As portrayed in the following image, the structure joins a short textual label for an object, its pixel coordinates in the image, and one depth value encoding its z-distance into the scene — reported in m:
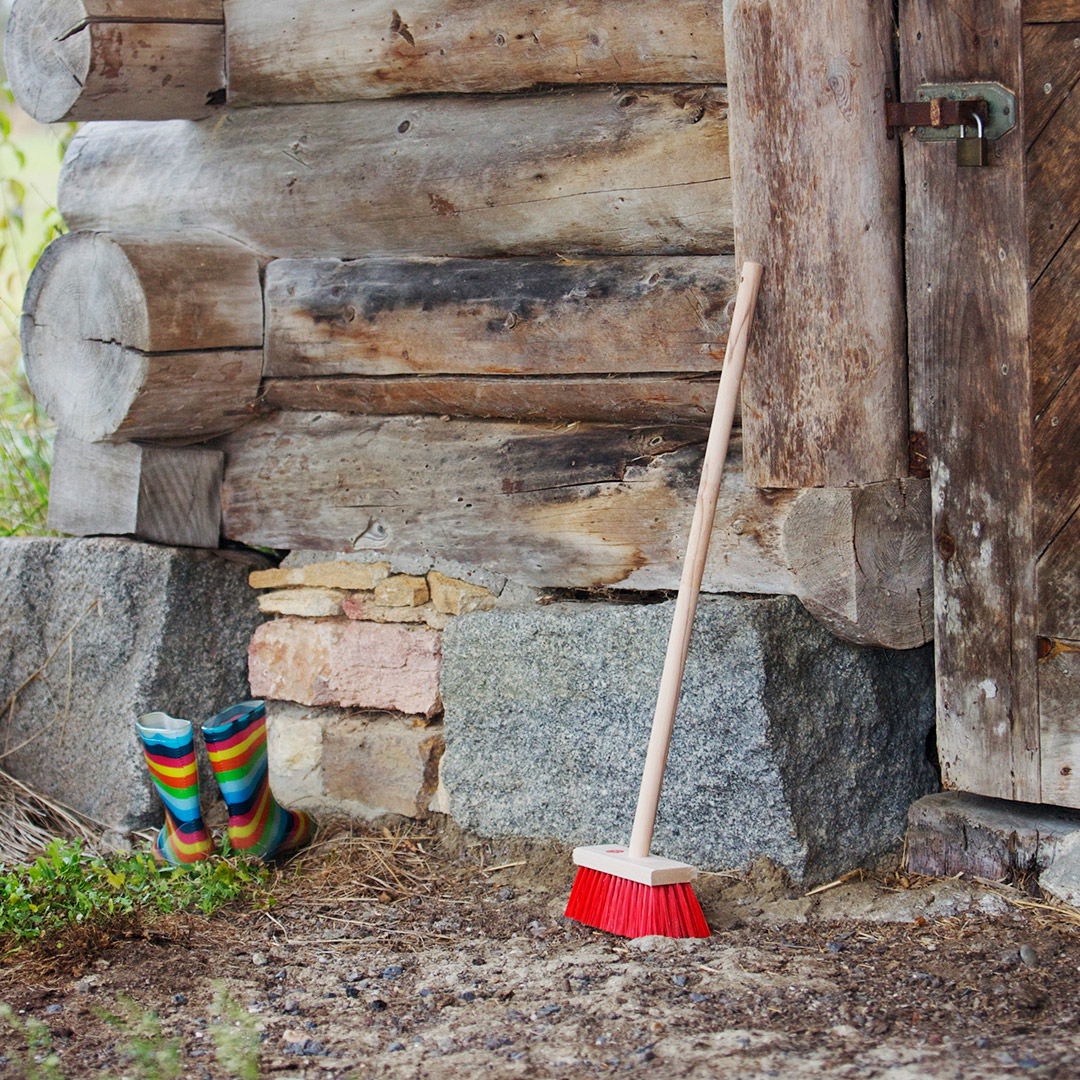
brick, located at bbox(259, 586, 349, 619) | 3.35
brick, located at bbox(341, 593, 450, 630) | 3.20
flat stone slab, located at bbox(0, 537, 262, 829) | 3.37
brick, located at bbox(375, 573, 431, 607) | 3.21
